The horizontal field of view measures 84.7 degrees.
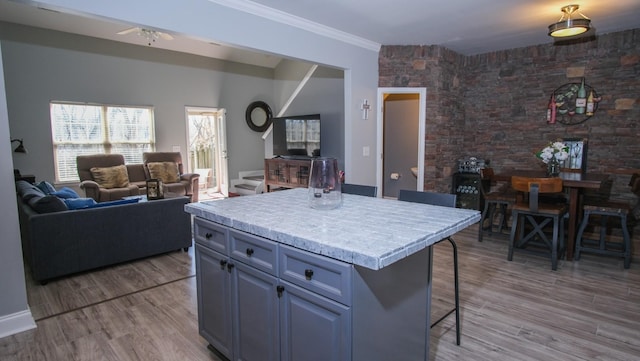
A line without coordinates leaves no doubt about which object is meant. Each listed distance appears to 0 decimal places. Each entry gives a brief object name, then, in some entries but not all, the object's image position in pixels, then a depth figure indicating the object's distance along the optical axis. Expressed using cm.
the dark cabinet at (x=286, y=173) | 623
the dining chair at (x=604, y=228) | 342
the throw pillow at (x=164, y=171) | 668
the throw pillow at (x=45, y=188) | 415
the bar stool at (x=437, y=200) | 224
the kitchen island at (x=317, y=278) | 136
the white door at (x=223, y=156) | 786
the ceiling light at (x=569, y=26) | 356
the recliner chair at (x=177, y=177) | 665
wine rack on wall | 483
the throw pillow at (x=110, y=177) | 615
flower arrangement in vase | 391
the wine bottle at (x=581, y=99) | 483
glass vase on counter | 195
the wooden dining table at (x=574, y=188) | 347
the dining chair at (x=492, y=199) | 419
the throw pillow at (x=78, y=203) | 345
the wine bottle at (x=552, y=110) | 506
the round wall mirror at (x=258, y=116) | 845
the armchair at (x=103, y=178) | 584
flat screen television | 643
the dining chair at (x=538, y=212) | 345
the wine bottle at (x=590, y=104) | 478
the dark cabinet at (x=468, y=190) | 536
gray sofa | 317
